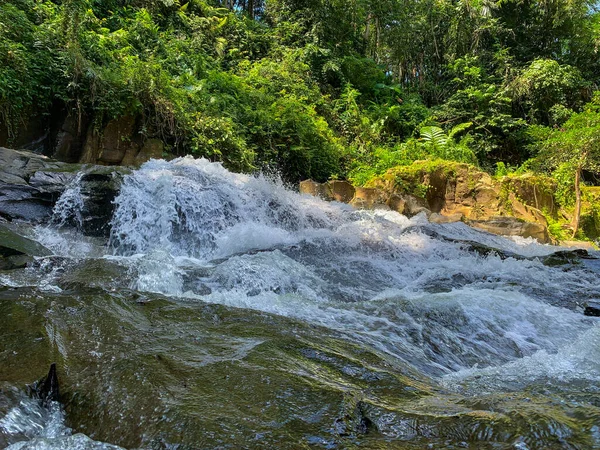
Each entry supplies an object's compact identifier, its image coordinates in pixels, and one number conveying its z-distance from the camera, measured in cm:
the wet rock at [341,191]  1250
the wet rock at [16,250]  449
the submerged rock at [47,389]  186
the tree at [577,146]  1352
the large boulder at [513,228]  1099
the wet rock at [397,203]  1194
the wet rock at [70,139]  956
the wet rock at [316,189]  1223
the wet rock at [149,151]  1016
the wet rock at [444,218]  1149
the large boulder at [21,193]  648
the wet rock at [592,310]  471
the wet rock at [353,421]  166
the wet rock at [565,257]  747
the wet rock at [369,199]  1177
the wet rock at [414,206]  1204
